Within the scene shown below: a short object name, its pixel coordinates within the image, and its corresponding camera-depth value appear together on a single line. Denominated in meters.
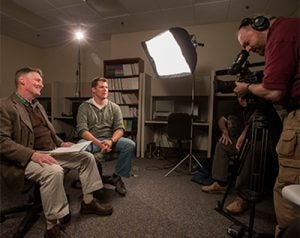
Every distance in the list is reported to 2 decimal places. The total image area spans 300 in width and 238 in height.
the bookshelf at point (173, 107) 3.31
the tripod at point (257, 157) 1.14
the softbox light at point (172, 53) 2.34
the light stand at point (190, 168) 2.52
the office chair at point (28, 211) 1.22
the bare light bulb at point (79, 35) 3.91
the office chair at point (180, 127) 2.62
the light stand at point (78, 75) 4.44
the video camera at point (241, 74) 1.13
